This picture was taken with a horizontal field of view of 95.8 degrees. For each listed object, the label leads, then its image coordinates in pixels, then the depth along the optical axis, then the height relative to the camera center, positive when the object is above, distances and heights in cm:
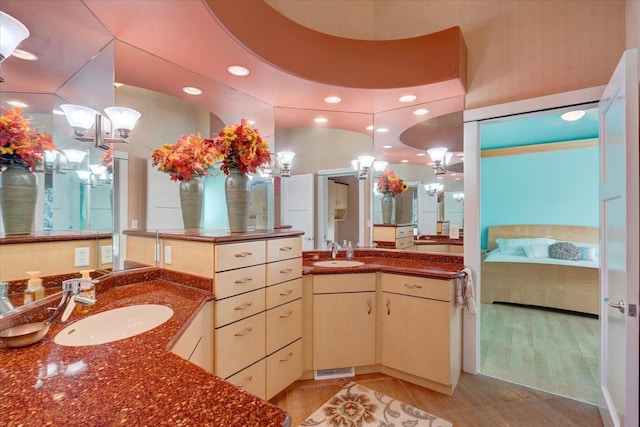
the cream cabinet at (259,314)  165 -64
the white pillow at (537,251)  450 -57
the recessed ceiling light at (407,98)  252 +103
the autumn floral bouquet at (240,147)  191 +44
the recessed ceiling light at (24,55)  113 +64
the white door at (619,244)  130 -15
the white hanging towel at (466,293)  223 -61
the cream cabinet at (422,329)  212 -89
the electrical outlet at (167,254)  185 -26
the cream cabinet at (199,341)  121 -60
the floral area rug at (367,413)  184 -133
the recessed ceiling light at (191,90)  228 +99
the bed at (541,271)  379 -78
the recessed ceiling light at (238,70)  202 +103
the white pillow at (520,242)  471 -46
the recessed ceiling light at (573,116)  331 +114
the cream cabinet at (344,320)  231 -86
